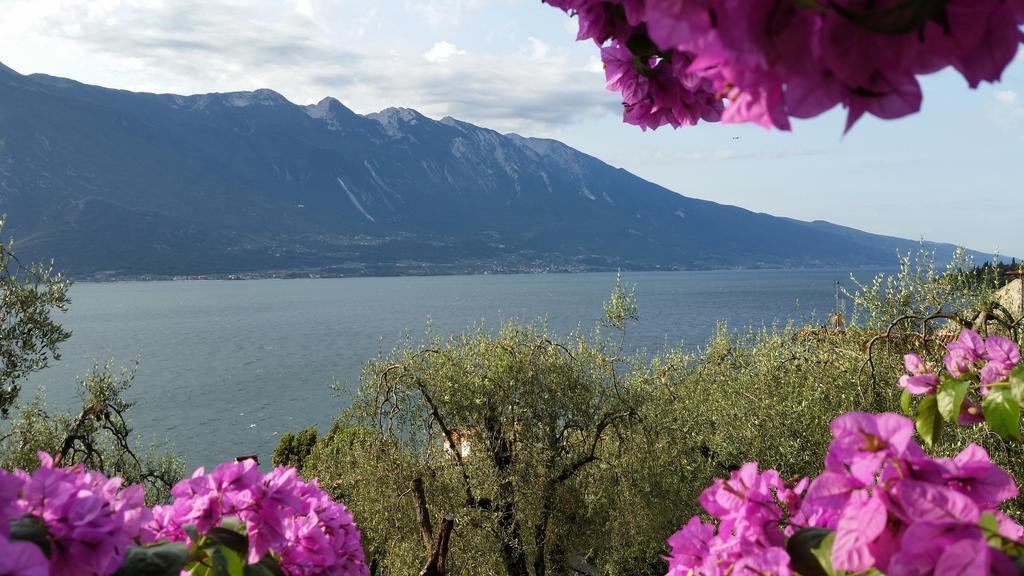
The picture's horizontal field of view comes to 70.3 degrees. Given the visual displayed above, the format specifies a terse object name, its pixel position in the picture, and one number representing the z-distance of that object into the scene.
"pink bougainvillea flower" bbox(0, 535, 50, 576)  1.57
